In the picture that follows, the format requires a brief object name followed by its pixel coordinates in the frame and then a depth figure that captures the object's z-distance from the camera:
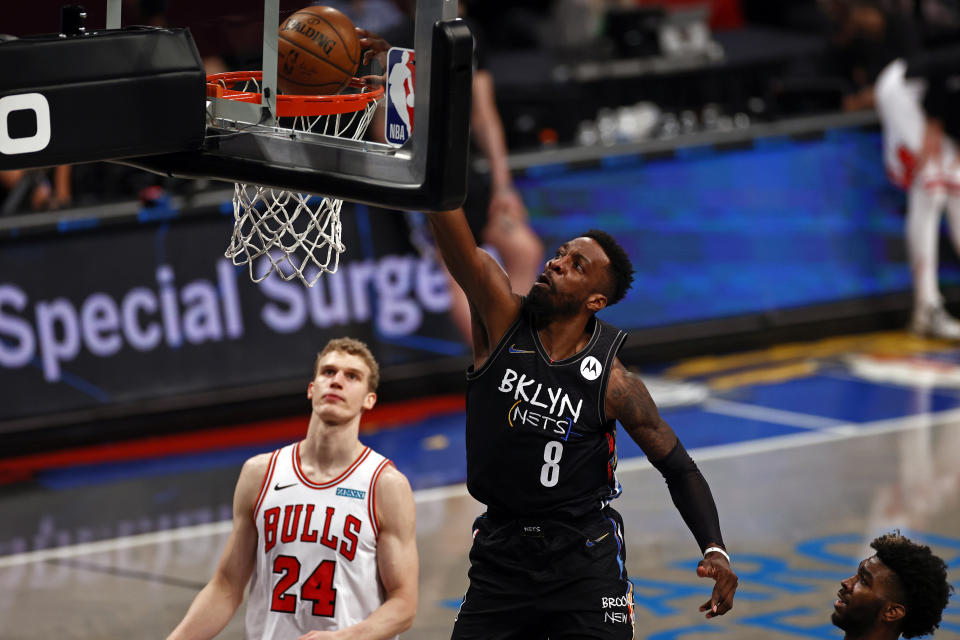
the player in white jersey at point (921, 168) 24.27
